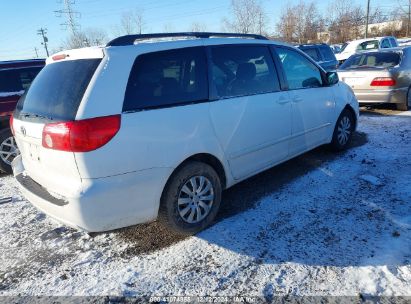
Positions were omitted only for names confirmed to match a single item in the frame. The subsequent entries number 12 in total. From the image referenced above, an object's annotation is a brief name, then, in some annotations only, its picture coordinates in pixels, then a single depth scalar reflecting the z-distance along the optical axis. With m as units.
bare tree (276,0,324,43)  58.66
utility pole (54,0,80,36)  51.96
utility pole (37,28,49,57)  57.72
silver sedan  8.22
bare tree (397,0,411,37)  55.20
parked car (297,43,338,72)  13.58
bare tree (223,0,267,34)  44.91
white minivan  2.71
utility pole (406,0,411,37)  54.78
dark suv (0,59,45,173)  5.69
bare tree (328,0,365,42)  58.66
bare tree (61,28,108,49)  50.09
